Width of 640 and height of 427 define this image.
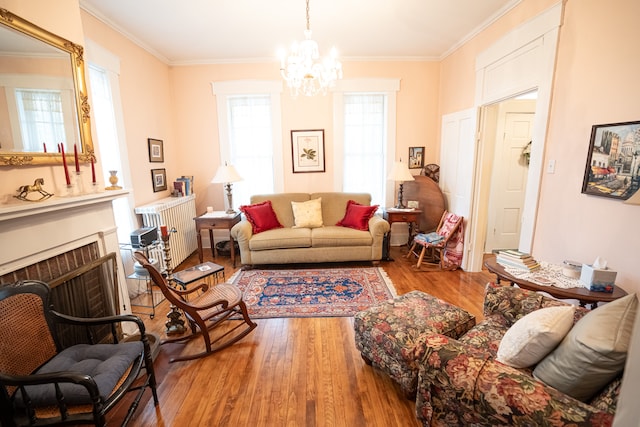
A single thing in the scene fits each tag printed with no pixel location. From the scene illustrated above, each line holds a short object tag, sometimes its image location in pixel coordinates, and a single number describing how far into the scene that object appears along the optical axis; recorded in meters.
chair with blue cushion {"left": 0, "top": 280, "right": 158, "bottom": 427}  1.21
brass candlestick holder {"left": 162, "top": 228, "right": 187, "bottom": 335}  2.39
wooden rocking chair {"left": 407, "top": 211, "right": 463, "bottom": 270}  3.60
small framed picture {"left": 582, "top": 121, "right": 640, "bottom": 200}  1.71
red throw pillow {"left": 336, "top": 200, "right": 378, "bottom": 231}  3.86
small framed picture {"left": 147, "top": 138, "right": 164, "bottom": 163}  3.61
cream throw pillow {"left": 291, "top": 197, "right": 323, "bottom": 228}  3.97
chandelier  2.37
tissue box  1.73
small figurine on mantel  1.55
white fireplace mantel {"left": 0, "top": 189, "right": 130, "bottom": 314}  1.46
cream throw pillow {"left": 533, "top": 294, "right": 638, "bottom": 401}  0.96
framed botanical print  4.34
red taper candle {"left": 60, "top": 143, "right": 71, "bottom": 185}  1.75
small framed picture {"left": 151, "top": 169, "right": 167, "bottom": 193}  3.68
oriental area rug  2.72
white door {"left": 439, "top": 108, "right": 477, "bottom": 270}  3.41
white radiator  3.27
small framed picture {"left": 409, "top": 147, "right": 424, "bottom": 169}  4.39
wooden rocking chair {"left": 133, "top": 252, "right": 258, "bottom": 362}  2.00
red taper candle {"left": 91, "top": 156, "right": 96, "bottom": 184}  1.97
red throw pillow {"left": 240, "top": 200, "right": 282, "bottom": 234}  3.86
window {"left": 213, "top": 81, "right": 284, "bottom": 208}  4.20
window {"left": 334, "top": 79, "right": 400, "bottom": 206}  4.22
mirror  1.51
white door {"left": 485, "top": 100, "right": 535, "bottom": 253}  3.89
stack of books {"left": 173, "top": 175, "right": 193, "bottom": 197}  4.06
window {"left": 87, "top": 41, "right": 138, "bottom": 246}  2.85
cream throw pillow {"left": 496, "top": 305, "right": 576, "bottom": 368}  1.16
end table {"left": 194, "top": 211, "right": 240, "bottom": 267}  3.82
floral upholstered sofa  0.95
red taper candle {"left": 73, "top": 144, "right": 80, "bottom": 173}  1.80
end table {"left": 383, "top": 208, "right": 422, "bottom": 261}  3.94
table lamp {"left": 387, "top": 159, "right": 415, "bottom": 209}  3.89
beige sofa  3.62
